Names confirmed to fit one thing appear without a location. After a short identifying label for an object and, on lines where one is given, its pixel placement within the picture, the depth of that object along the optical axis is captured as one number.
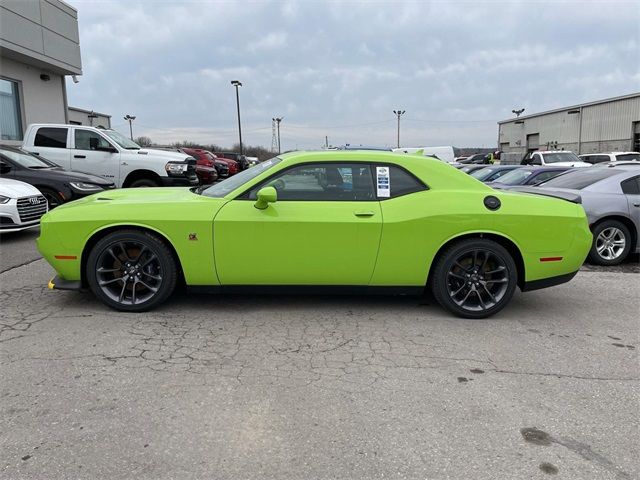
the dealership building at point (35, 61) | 14.63
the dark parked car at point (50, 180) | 8.65
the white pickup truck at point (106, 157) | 10.73
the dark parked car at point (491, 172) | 12.57
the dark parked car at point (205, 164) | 16.66
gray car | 6.84
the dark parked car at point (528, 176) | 10.32
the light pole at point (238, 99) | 36.62
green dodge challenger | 4.20
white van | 30.19
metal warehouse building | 38.38
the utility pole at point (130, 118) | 59.03
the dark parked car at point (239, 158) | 31.26
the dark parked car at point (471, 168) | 16.70
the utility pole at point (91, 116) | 37.56
